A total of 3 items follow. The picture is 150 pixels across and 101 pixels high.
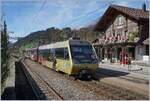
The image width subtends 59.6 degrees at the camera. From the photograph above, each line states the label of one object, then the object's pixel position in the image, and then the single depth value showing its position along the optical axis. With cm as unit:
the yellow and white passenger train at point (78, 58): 806
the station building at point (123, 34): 1640
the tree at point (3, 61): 536
